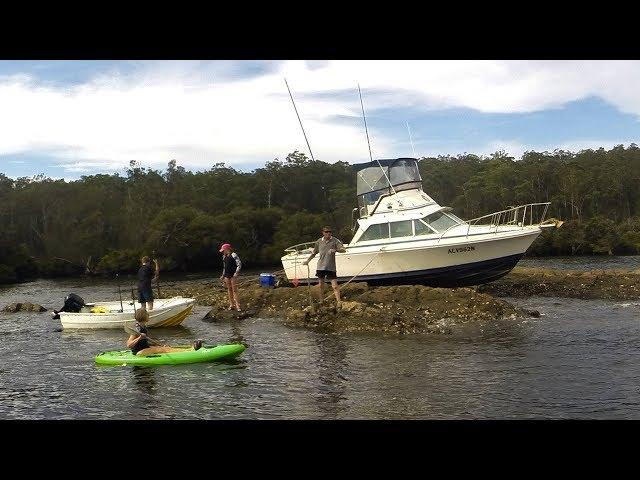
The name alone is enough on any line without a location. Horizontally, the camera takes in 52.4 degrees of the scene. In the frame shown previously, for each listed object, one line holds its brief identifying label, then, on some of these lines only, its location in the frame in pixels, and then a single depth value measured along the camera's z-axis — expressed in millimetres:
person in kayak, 13849
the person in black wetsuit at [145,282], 19034
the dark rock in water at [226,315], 20469
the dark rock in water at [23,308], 25856
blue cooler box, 24078
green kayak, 13516
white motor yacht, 22391
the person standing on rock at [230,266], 19922
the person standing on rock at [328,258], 18094
